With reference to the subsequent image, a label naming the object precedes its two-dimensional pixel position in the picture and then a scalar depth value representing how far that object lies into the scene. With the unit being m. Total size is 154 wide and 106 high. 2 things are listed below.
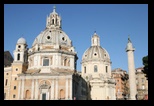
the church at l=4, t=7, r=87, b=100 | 40.94
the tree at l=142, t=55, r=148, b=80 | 32.95
